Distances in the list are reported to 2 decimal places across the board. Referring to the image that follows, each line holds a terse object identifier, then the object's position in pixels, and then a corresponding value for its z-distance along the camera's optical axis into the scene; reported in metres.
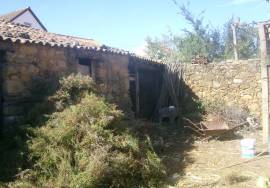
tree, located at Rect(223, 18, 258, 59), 16.09
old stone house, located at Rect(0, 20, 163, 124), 5.74
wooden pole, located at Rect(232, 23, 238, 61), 14.20
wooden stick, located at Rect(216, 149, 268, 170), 5.62
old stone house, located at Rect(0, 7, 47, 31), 14.77
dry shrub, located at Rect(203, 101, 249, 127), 8.70
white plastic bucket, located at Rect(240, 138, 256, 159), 5.95
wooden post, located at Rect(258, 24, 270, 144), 6.64
